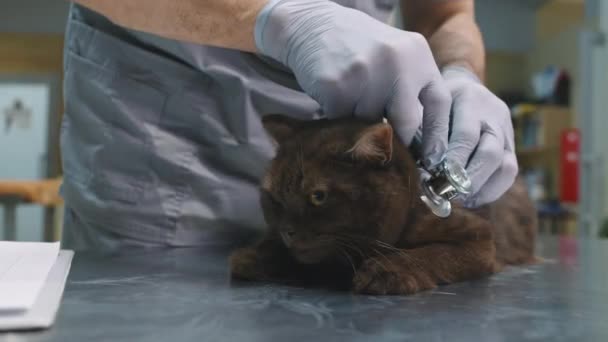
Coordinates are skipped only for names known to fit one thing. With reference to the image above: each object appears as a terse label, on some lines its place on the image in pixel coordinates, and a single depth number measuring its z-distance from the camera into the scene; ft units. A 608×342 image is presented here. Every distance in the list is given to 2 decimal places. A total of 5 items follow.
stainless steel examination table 1.71
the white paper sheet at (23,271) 1.72
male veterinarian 3.87
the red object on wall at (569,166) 14.16
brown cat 2.72
